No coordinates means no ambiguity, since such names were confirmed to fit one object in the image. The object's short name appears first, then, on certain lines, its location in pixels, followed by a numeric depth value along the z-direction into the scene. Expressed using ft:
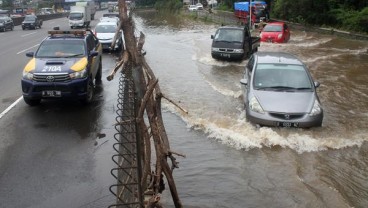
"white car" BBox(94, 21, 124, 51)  75.51
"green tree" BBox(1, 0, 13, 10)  362.66
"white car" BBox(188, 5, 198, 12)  260.31
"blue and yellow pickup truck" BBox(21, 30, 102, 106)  35.40
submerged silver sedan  31.48
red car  94.99
